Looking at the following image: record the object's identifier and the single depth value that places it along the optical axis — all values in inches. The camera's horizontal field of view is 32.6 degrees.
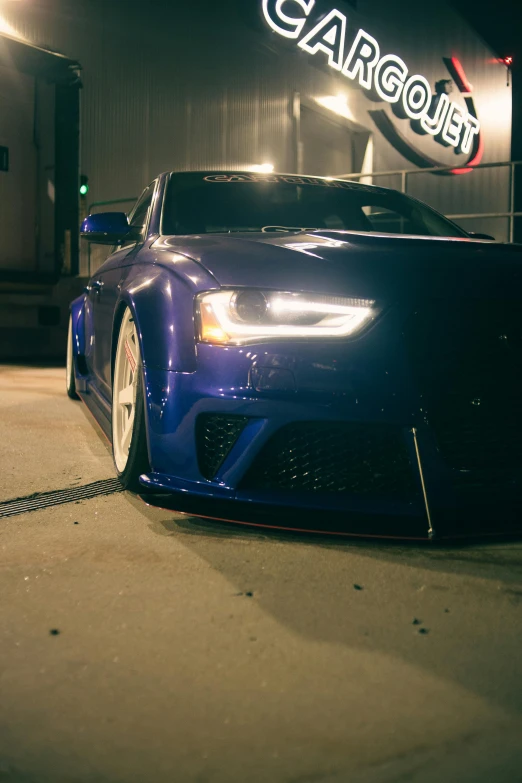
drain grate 124.1
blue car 102.6
